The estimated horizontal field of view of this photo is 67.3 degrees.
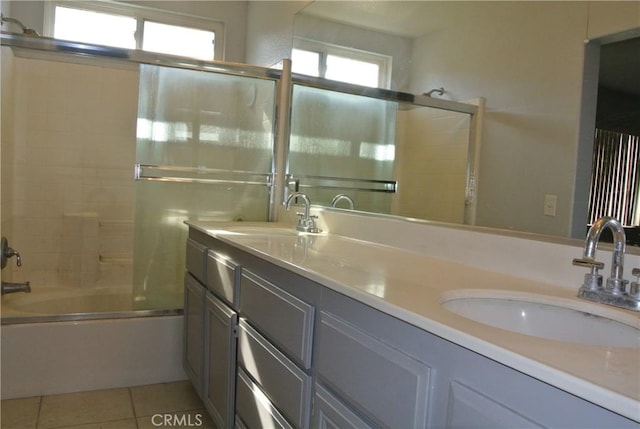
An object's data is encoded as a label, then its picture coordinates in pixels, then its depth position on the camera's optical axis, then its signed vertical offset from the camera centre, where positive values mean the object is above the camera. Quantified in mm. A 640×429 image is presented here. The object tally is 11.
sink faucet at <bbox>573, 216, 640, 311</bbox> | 957 -108
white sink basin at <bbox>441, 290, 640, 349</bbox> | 943 -228
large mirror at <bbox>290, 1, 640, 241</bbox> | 1221 +361
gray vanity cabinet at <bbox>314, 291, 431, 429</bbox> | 833 -343
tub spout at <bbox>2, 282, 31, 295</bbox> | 2242 -530
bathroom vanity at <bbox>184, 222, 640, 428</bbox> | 627 -270
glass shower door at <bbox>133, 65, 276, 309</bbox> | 2541 +142
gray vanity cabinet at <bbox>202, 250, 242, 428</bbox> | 1726 -579
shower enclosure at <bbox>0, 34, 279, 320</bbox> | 2559 +102
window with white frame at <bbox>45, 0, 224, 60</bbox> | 3574 +1217
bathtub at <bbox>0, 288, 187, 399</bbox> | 2303 -854
